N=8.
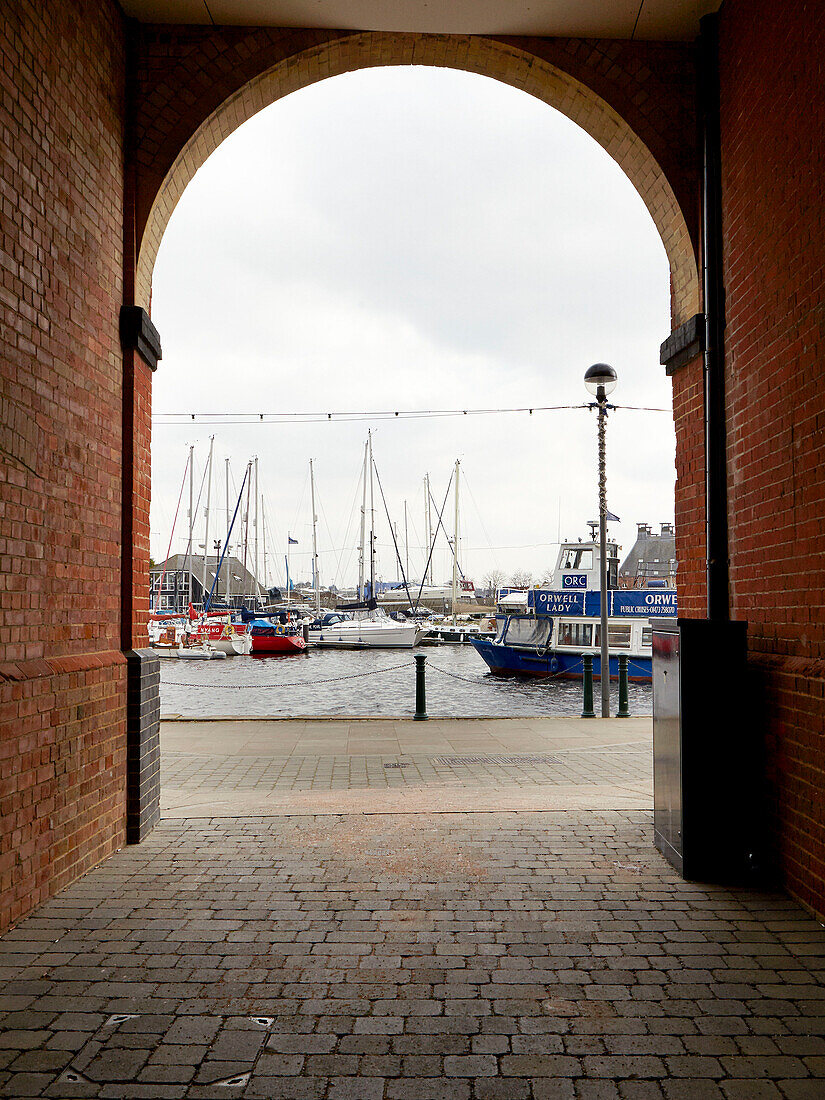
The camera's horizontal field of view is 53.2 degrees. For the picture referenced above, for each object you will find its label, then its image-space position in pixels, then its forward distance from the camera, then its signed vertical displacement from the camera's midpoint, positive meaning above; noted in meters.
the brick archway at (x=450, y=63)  5.44 +3.43
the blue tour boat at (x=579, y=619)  28.42 -0.86
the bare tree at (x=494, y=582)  119.12 +1.92
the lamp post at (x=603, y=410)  12.23 +2.96
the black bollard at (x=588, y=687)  12.92 -1.48
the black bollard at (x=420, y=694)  12.32 -1.50
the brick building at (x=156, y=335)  3.89 +1.57
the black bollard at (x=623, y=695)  12.98 -1.64
